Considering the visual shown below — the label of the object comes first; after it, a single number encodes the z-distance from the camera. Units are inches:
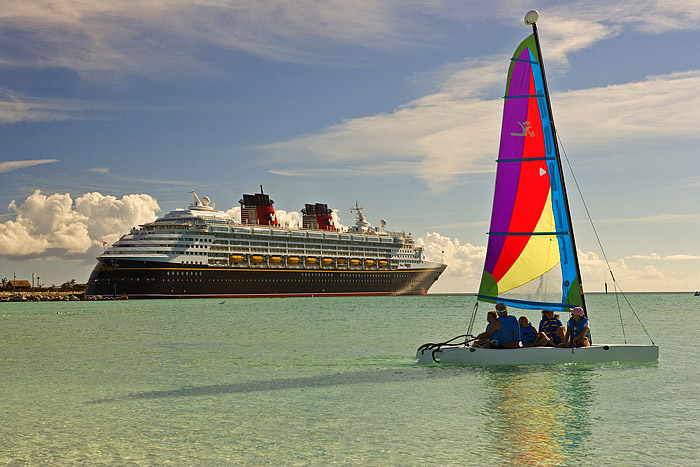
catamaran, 621.0
